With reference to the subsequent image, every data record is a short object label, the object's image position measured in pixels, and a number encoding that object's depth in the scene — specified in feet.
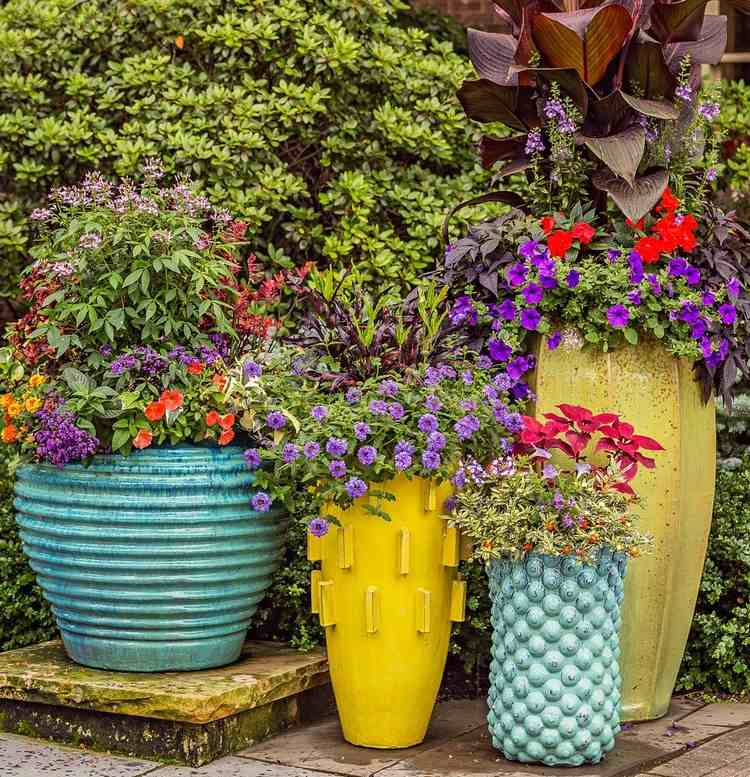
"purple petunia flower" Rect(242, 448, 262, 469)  12.87
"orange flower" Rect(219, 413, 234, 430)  12.94
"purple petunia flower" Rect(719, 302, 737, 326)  13.61
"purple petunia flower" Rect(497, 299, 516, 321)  13.76
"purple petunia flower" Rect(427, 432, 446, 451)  12.31
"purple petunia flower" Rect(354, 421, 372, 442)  12.29
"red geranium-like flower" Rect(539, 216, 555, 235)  13.75
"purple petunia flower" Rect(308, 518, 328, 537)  12.30
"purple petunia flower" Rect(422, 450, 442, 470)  12.23
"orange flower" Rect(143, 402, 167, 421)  12.82
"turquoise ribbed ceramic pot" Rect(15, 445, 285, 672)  12.84
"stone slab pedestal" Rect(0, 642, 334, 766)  12.57
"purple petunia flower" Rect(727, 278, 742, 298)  13.67
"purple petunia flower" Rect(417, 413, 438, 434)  12.41
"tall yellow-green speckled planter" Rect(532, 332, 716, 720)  13.61
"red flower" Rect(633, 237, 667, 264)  13.47
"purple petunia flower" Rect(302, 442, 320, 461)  12.39
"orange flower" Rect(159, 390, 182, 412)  12.88
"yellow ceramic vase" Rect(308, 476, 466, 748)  12.62
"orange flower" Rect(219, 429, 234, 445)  13.04
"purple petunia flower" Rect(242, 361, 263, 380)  13.24
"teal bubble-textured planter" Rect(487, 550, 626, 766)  12.23
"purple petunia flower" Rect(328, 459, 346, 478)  12.21
